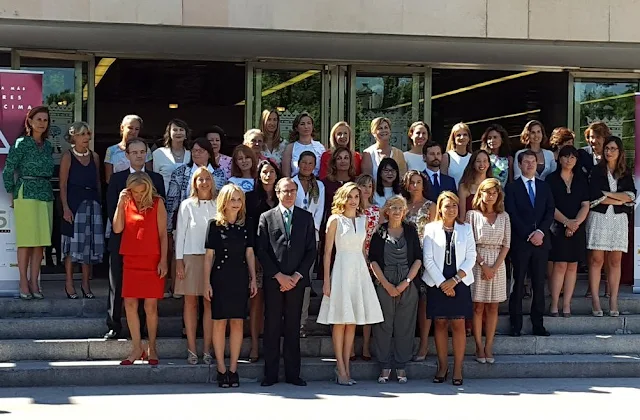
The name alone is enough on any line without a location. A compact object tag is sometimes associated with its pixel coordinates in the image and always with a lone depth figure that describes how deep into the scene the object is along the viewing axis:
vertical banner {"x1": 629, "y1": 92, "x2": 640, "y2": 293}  10.94
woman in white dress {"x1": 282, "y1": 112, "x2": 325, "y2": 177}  10.23
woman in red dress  8.76
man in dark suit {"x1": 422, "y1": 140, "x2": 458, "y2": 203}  9.92
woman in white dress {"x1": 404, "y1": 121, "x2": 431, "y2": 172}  10.40
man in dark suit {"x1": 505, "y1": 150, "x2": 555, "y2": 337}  9.77
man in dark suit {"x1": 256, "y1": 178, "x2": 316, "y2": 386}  8.71
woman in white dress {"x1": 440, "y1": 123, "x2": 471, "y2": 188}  10.34
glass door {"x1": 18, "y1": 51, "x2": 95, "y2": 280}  11.93
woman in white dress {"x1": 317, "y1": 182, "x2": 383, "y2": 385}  8.80
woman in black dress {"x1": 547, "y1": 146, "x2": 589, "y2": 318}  10.20
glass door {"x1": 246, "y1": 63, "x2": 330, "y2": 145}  12.84
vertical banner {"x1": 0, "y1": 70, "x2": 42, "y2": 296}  9.85
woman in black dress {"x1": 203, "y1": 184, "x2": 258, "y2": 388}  8.59
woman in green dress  9.62
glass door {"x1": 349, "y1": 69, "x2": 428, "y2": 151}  13.07
